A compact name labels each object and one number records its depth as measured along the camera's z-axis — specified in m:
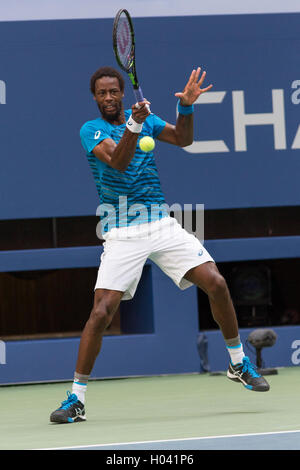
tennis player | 10.69
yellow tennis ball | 10.34
